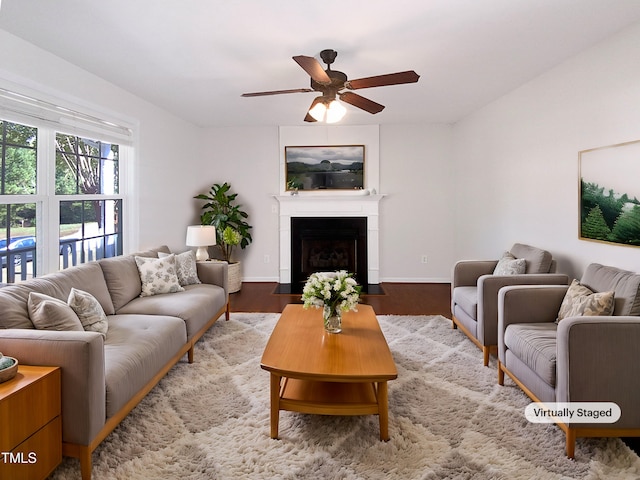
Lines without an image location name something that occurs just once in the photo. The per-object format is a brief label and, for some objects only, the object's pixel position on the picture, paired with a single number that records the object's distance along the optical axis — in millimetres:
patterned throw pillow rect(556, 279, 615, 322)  2332
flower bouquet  2641
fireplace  6028
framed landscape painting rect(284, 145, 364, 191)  6051
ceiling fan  2627
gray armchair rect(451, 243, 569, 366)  3146
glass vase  2732
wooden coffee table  2119
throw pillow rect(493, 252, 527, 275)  3504
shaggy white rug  1925
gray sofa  1870
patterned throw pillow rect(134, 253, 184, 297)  3611
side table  1589
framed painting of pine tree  2672
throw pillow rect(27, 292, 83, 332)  2158
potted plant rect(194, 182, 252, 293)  5703
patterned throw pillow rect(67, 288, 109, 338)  2430
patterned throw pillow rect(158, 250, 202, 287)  3975
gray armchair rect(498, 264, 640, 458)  2000
